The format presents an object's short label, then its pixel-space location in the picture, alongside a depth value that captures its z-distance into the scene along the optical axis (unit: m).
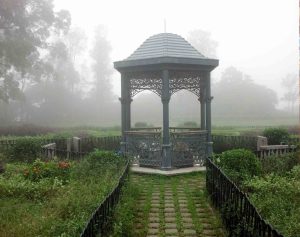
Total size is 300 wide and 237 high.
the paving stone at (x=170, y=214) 8.30
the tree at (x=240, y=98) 64.88
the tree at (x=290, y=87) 86.56
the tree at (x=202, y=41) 65.56
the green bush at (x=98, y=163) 10.56
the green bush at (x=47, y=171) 10.69
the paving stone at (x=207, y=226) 7.45
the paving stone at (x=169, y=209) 8.61
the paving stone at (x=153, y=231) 7.20
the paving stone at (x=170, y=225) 7.46
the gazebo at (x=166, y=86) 13.89
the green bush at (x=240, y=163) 9.78
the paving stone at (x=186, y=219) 7.86
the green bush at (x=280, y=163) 11.70
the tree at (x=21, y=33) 29.70
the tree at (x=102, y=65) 66.50
